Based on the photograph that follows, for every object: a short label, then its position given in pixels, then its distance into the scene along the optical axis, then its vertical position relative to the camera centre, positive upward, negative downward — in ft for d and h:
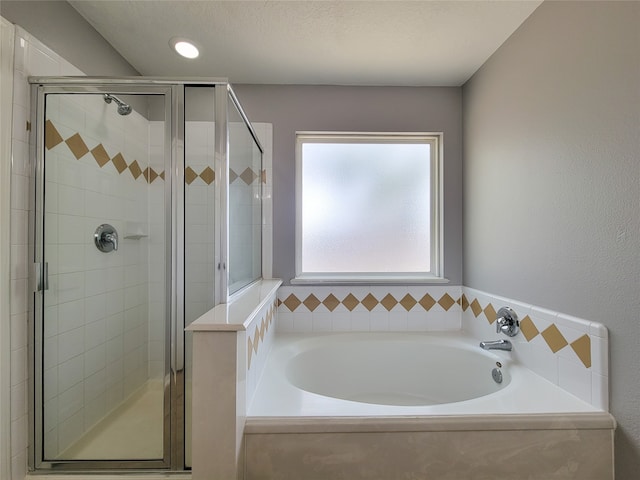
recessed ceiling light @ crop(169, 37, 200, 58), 4.92 +3.56
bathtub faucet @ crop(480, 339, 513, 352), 4.71 -1.73
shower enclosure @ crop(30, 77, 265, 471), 3.82 -0.12
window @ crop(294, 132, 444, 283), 6.56 +0.88
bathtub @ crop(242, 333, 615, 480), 3.10 -2.23
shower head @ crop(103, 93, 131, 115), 4.24 +2.20
